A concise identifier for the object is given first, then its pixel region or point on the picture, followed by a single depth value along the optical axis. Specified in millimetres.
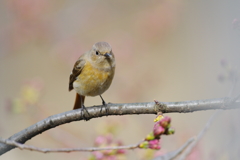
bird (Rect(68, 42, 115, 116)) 5752
